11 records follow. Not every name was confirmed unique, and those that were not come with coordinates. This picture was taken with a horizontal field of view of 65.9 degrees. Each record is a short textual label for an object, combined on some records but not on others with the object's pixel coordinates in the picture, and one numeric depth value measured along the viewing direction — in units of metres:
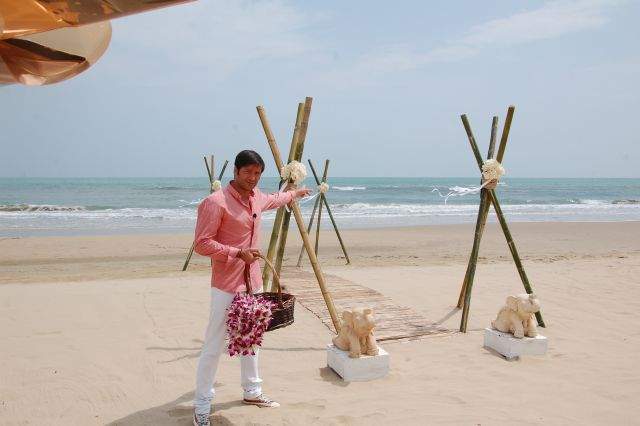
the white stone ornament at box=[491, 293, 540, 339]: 4.40
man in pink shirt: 2.95
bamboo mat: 5.09
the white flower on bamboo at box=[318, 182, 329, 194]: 9.24
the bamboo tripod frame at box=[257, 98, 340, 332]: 4.67
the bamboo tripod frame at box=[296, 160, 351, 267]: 9.92
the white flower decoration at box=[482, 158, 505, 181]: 5.26
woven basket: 3.12
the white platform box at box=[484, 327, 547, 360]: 4.39
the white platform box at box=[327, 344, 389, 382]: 3.85
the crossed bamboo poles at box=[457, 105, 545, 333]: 5.31
